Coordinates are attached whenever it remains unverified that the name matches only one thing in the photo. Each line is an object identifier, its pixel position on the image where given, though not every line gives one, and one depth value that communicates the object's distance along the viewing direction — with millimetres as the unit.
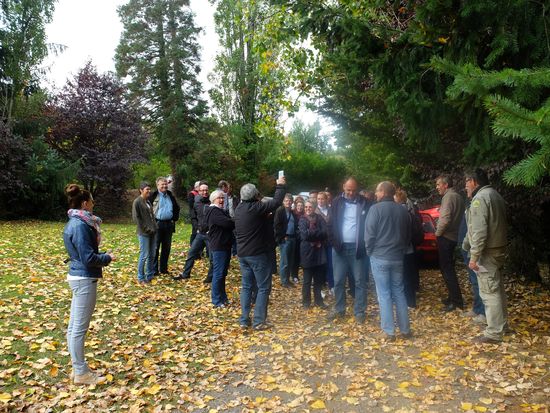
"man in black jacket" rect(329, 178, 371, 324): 6938
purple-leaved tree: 21484
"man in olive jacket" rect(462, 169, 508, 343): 5805
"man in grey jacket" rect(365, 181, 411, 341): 6297
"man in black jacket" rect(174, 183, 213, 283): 9117
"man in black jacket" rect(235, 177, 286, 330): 6852
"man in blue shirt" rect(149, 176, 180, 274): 9172
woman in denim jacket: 4781
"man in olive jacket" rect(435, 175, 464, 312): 7316
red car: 10391
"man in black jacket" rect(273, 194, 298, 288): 9047
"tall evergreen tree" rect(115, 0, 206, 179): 28594
